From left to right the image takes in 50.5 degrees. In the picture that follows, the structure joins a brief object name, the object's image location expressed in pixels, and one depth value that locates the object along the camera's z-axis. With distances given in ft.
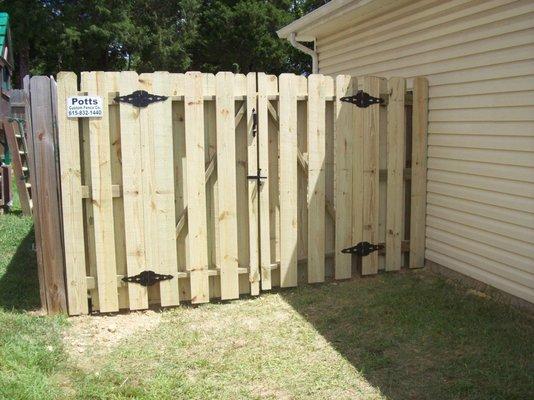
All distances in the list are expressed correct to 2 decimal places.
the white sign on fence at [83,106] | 15.28
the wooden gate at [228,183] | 15.85
